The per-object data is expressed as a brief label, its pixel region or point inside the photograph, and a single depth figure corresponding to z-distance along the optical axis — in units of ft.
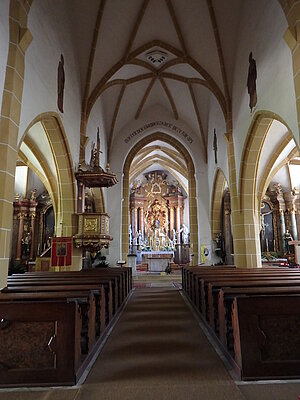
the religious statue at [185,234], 73.70
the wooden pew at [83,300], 10.36
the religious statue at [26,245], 52.09
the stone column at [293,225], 51.67
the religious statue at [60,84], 25.26
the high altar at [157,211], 75.72
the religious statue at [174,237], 73.88
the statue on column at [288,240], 51.12
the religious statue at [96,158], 29.69
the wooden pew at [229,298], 10.86
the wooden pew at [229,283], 13.35
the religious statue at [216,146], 40.24
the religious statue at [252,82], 25.18
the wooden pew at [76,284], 14.38
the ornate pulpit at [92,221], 27.81
